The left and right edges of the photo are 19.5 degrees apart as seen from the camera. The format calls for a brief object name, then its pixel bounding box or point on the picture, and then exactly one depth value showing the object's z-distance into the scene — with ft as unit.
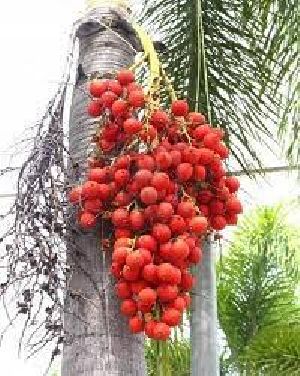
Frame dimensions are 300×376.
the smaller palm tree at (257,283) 17.95
